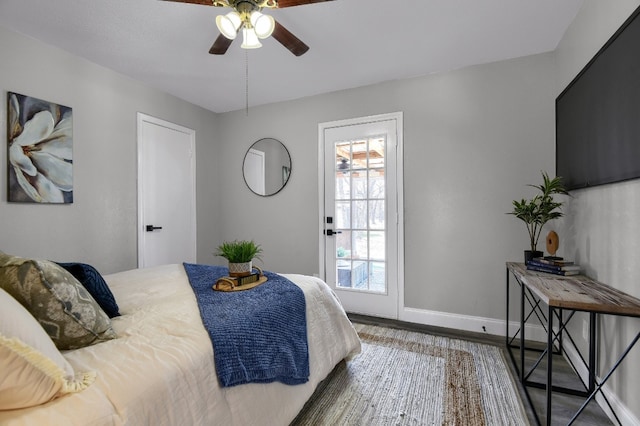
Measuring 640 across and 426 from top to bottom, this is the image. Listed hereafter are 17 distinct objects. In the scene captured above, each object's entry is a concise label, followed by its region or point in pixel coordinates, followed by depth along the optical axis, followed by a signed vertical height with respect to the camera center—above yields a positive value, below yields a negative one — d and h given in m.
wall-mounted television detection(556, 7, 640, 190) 1.43 +0.55
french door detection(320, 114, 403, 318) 3.15 -0.02
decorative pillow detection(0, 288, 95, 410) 0.72 -0.39
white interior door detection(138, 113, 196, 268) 3.16 +0.20
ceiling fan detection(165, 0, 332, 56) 1.64 +1.07
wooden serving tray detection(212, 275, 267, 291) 1.75 -0.44
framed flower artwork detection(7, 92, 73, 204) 2.21 +0.46
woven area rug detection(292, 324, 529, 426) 1.66 -1.13
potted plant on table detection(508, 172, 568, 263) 2.12 +0.00
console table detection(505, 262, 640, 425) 1.32 -0.41
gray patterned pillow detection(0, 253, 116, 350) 1.00 -0.31
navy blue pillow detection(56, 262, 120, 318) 1.35 -0.34
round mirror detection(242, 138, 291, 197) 3.72 +0.56
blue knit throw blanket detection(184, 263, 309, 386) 1.19 -0.55
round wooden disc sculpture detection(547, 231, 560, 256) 2.11 -0.22
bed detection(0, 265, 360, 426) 0.81 -0.52
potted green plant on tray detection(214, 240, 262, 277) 1.85 -0.29
